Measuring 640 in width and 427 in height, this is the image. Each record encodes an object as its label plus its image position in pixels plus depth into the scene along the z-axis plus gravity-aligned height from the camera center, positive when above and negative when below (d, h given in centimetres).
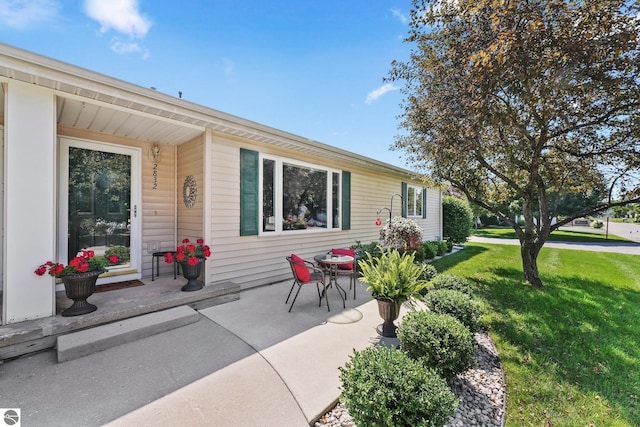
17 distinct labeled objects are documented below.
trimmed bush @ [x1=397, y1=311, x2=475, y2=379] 224 -113
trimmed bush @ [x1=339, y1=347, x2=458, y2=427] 159 -112
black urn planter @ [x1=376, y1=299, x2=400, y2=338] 309 -119
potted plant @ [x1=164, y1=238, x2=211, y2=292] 395 -70
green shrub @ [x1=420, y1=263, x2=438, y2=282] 453 -102
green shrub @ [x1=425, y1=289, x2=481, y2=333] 292 -105
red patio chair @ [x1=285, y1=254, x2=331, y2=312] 388 -87
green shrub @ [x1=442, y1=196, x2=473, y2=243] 1203 -28
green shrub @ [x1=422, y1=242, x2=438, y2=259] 823 -113
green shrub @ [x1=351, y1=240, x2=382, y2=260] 634 -89
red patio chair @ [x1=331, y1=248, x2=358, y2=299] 502 -94
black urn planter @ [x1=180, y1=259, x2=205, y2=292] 399 -94
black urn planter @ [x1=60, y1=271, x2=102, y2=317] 302 -90
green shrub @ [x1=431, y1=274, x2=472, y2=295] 373 -99
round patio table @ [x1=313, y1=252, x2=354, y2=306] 445 -80
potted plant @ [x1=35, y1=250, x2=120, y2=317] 292 -75
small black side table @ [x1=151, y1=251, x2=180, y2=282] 467 -98
